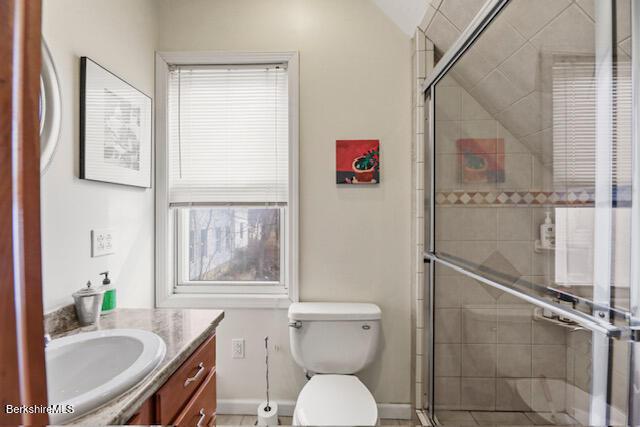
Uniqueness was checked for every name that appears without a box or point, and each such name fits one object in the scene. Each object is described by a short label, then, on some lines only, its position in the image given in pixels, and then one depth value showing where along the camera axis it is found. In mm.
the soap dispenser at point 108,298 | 1216
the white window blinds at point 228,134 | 1745
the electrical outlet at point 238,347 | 1714
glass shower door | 562
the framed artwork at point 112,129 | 1167
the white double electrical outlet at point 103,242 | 1221
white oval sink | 763
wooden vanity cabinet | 791
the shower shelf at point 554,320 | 655
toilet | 1516
